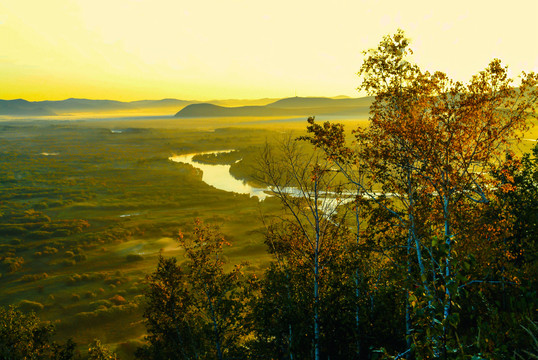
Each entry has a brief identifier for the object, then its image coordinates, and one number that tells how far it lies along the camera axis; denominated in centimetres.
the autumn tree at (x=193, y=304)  1995
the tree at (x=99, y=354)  2198
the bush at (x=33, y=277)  4822
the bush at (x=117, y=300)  4175
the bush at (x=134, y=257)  5375
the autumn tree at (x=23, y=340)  1959
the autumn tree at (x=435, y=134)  1223
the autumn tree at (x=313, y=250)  1415
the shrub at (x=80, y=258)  5469
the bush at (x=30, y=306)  4031
